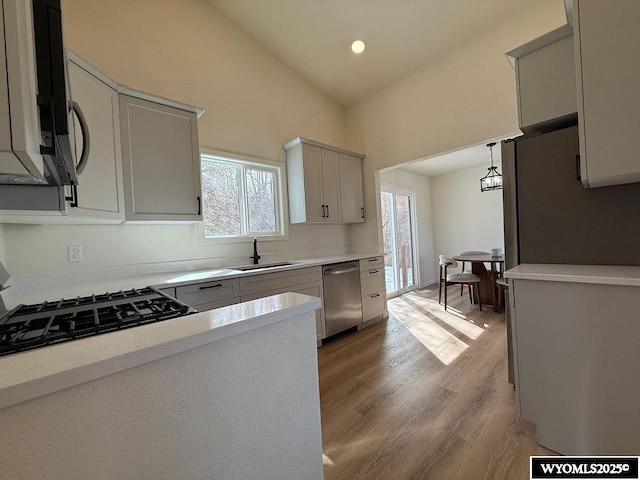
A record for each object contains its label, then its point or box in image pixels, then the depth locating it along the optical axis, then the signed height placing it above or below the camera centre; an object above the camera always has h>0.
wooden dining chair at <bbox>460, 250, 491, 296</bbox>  4.72 -0.41
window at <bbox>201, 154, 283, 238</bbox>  2.86 +0.50
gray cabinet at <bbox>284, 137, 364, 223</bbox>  3.33 +0.70
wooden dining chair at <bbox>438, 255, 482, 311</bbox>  3.95 -0.72
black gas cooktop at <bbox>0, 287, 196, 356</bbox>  0.69 -0.23
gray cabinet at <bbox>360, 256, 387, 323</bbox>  3.42 -0.69
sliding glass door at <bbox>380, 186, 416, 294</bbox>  5.29 -0.11
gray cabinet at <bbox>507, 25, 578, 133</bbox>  1.60 +0.88
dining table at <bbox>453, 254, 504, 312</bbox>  3.90 -0.69
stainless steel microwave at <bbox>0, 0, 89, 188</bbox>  0.53 +0.35
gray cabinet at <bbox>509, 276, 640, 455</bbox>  1.21 -0.67
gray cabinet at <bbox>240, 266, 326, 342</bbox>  2.36 -0.42
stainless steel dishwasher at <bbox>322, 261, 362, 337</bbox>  2.99 -0.68
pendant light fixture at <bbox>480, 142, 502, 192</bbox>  3.85 +0.65
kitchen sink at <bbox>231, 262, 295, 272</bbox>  2.74 -0.27
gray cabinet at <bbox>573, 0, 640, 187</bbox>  1.21 +0.62
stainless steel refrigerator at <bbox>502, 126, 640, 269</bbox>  1.48 +0.08
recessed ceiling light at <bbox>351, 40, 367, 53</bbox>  3.17 +2.21
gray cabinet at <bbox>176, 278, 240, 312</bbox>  1.98 -0.38
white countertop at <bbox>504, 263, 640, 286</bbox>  1.21 -0.24
